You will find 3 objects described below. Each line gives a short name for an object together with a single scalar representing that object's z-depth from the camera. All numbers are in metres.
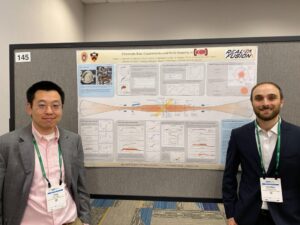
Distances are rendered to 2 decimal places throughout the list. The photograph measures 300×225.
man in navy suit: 1.42
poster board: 1.65
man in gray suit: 1.40
